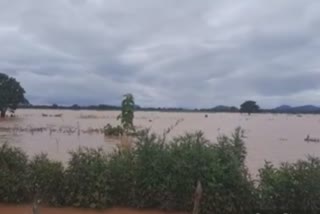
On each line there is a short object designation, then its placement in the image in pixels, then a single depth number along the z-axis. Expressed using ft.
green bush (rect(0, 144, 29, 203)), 32.37
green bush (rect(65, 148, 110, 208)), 31.50
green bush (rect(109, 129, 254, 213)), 30.55
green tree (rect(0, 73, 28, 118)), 190.29
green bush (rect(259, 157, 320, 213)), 30.30
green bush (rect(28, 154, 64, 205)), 32.09
